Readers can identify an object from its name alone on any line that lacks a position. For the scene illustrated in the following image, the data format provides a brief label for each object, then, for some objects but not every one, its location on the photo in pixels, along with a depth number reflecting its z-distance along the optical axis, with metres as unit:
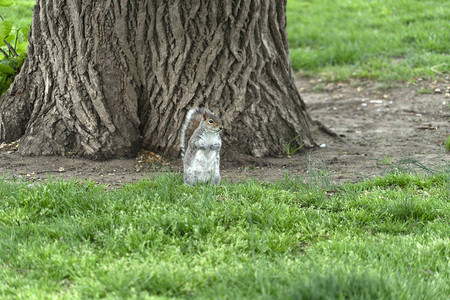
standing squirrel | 8.20
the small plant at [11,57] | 11.12
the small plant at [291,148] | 10.62
